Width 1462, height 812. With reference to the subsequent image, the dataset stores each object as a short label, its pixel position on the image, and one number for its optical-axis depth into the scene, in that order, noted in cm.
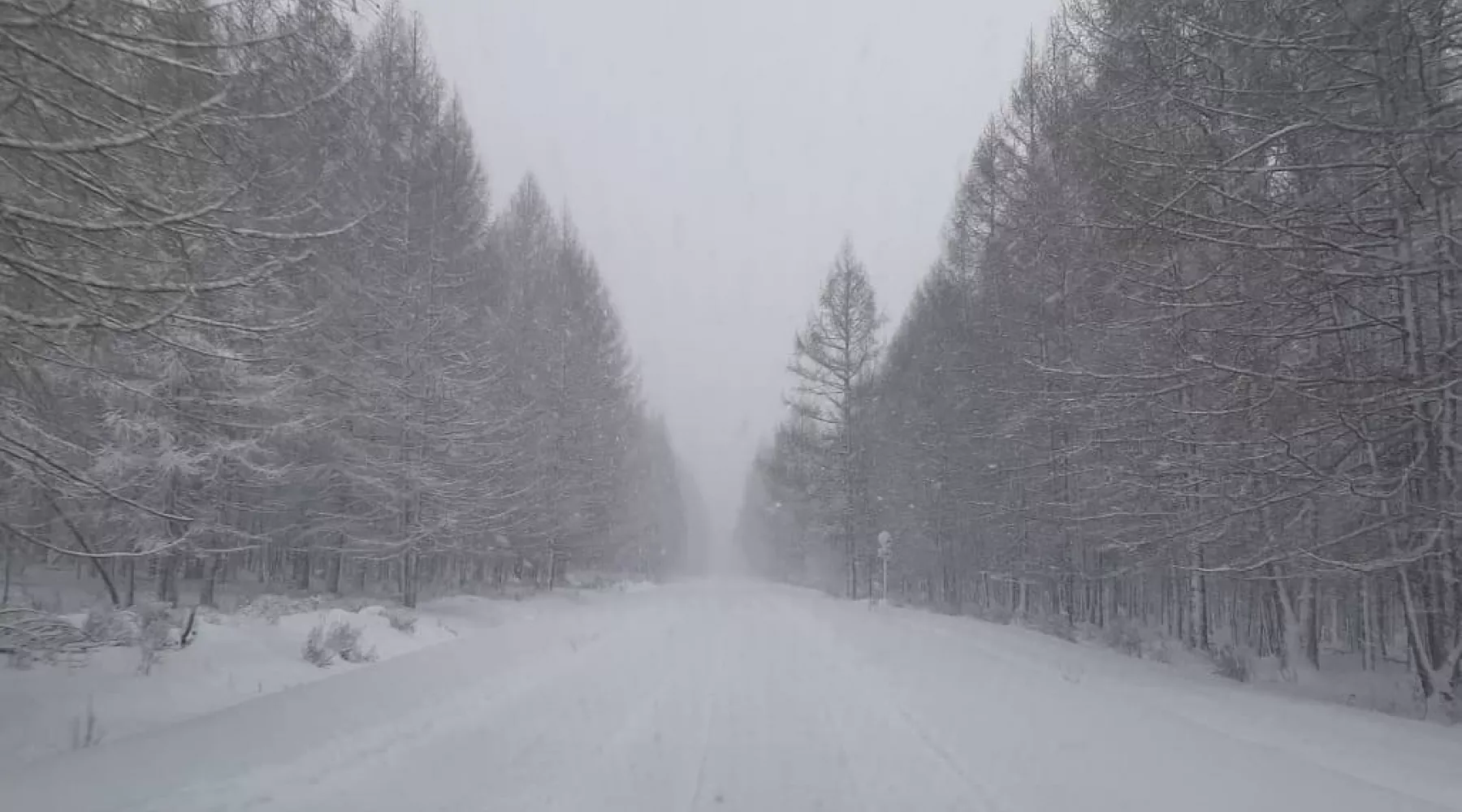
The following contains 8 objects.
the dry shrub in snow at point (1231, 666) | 1052
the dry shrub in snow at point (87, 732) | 602
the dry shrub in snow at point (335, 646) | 1035
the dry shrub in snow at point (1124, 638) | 1369
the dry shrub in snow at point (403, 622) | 1385
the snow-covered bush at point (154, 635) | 834
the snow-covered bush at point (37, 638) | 742
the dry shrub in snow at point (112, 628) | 834
